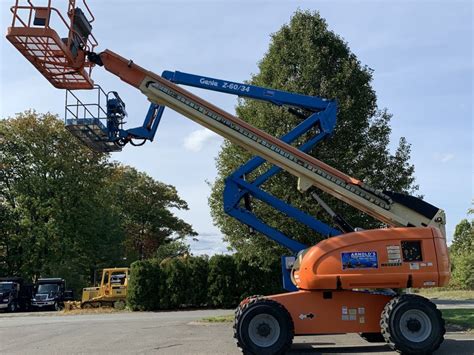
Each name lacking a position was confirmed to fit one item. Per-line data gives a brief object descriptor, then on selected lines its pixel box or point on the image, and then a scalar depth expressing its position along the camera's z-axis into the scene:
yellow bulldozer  30.53
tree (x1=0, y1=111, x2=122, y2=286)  41.72
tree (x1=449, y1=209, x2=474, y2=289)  36.97
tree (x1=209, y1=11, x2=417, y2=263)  16.59
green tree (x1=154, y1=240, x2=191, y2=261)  56.44
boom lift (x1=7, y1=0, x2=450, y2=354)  9.54
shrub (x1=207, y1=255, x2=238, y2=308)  28.06
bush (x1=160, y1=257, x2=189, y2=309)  28.83
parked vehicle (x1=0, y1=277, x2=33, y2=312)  33.81
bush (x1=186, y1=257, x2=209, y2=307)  28.84
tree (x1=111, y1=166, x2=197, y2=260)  57.29
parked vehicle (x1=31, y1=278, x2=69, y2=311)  34.62
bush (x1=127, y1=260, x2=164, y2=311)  28.59
